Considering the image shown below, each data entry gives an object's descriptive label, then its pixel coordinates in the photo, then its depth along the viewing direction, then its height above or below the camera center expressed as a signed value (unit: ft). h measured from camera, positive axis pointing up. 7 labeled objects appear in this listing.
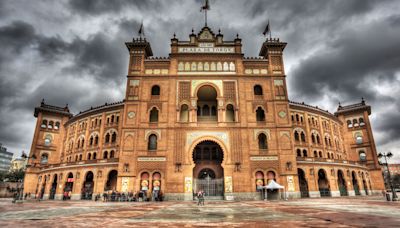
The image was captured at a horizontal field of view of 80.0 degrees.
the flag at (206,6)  116.57 +84.05
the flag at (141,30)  118.11 +73.94
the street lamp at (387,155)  93.49 +10.97
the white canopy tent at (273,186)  91.66 -0.58
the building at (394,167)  523.70 +35.09
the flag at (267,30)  117.08 +72.84
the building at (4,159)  476.75 +52.87
